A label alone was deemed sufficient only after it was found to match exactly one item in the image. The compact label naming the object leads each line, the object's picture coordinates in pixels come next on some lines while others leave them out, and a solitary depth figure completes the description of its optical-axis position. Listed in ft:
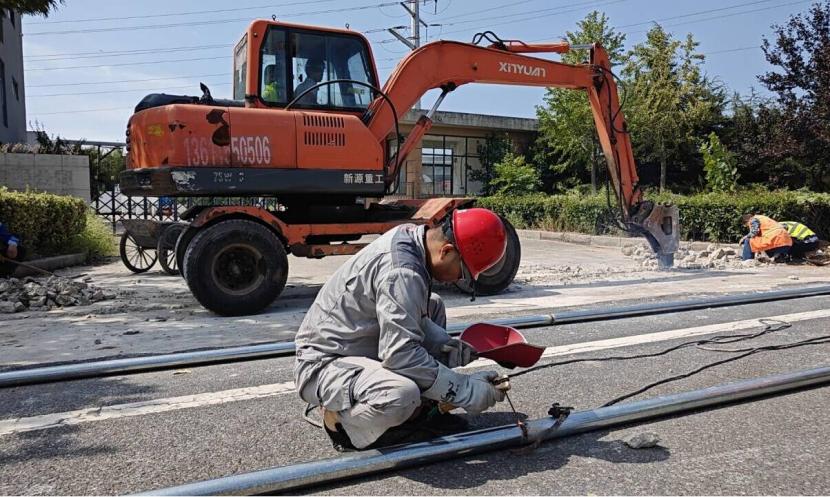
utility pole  99.71
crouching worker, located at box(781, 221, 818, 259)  39.60
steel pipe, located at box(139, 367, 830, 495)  8.90
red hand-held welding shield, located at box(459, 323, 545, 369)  10.89
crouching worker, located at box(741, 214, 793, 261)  39.01
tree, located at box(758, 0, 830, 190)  49.26
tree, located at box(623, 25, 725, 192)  69.51
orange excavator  23.73
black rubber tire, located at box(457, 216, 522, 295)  28.12
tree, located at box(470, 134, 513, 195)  89.35
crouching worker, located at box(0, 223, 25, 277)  28.78
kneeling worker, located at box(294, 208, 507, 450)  9.39
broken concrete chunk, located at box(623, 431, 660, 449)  10.31
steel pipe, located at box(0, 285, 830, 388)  14.49
